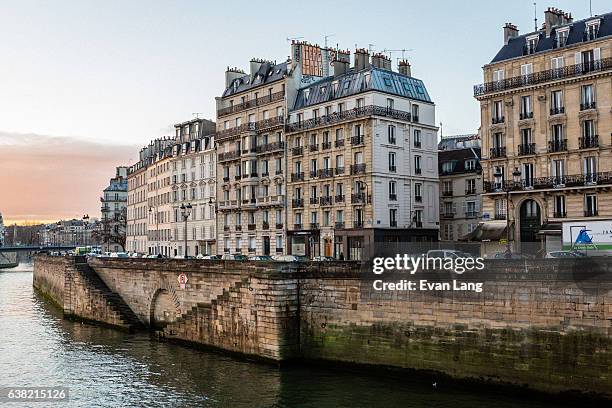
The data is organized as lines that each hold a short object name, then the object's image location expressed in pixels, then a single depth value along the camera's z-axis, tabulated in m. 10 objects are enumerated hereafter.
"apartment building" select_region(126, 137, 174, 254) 100.12
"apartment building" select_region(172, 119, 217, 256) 81.69
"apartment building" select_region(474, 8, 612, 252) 48.41
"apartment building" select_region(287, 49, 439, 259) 60.84
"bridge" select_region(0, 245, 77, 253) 156.26
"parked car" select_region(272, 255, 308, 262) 47.47
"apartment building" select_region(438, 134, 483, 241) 69.69
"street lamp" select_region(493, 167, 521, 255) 52.75
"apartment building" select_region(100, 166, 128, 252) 143.81
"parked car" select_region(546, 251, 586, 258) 33.54
